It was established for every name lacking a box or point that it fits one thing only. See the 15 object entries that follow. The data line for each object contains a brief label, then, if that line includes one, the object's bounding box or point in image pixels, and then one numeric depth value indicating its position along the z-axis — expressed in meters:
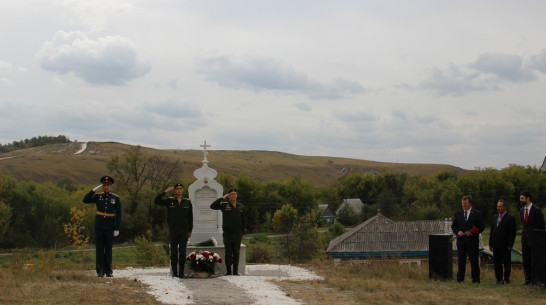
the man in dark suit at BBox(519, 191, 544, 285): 11.70
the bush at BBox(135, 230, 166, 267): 19.80
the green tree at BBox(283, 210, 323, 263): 34.34
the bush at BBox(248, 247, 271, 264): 20.87
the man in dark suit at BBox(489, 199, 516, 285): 12.09
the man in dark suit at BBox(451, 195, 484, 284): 12.26
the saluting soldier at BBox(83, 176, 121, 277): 12.84
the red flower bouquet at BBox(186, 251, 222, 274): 12.89
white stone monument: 14.83
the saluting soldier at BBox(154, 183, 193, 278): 13.01
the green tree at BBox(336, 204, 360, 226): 77.12
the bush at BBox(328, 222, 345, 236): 63.47
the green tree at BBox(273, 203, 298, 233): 64.56
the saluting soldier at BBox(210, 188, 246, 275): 13.20
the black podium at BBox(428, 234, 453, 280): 12.38
